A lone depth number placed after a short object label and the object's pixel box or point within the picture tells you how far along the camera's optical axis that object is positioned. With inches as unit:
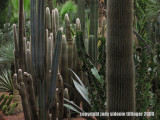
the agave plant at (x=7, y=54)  276.1
